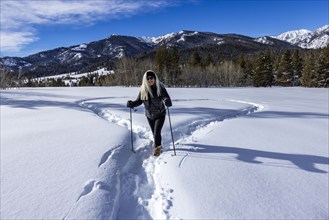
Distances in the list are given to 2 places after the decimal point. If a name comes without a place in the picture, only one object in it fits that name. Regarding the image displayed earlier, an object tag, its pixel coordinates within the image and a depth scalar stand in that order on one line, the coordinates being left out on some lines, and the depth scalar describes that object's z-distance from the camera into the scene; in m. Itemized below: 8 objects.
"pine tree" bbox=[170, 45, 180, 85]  67.69
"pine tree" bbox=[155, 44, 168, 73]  66.88
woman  6.92
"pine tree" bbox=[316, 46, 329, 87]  57.31
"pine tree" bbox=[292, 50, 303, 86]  67.81
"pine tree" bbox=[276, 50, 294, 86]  67.12
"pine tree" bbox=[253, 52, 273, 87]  64.81
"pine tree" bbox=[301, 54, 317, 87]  58.84
